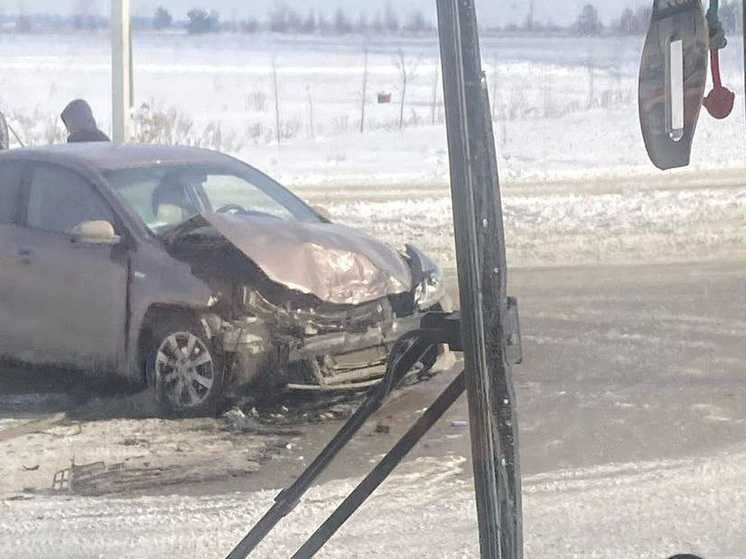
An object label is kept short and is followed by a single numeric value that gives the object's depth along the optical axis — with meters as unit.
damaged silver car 2.81
